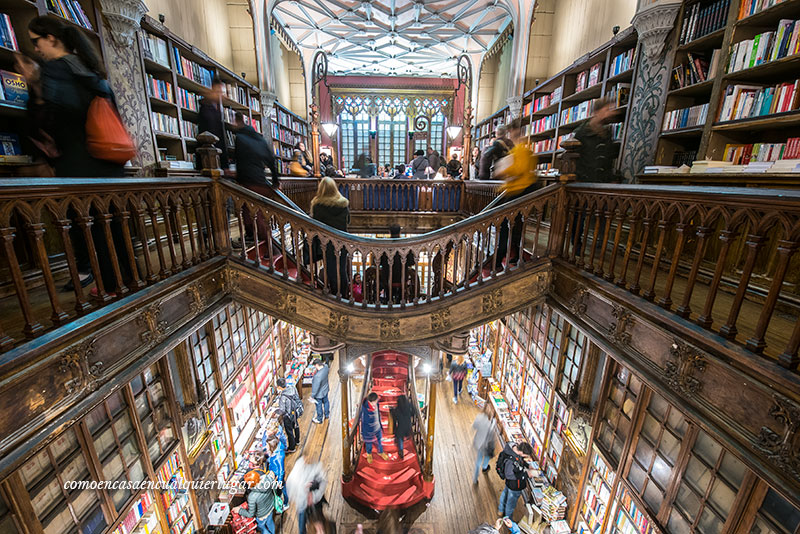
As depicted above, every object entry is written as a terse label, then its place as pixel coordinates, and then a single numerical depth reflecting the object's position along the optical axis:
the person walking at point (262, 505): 3.69
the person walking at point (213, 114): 3.79
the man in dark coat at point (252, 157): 3.57
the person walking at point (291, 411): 5.15
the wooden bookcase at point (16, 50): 2.50
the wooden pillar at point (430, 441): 4.56
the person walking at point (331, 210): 3.58
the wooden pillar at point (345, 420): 4.49
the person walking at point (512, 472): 4.08
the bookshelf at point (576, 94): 4.36
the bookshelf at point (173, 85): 4.25
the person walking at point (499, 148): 3.88
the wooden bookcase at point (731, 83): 2.56
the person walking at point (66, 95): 1.89
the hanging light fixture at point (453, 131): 11.49
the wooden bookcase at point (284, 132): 8.44
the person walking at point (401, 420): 4.89
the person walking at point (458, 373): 6.42
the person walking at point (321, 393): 5.75
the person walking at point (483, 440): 4.72
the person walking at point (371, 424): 4.91
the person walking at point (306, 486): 3.43
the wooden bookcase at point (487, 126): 8.73
